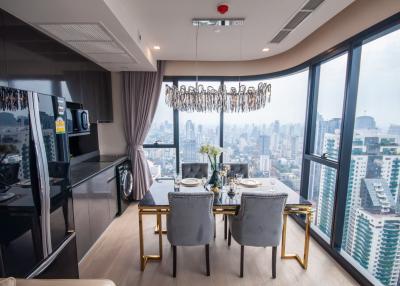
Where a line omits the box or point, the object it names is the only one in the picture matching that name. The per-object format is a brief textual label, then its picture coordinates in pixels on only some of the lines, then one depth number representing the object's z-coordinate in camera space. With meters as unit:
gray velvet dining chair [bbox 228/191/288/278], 2.01
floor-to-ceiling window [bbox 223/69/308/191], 3.56
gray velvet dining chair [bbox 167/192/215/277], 1.99
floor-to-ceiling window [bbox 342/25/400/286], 1.90
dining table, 2.19
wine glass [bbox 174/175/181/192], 2.60
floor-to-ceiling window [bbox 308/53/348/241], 2.62
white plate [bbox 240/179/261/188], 2.69
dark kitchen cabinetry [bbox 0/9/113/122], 1.72
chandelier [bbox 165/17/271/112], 2.62
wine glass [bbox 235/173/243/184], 2.82
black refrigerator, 1.16
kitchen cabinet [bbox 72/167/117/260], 2.33
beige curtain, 3.93
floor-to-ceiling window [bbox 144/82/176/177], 4.23
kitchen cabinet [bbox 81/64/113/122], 3.06
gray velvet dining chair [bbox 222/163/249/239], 3.30
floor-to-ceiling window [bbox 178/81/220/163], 4.26
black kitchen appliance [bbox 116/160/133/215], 3.45
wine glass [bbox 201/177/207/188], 2.72
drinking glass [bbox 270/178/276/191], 2.65
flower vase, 2.57
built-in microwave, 2.59
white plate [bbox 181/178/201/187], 2.70
